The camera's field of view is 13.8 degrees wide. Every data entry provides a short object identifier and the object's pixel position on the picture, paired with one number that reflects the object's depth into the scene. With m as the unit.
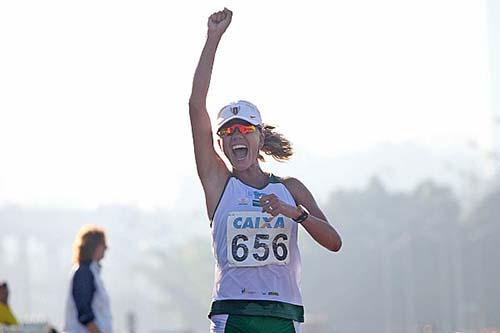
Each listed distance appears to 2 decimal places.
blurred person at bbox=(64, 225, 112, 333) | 14.39
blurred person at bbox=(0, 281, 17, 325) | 14.84
